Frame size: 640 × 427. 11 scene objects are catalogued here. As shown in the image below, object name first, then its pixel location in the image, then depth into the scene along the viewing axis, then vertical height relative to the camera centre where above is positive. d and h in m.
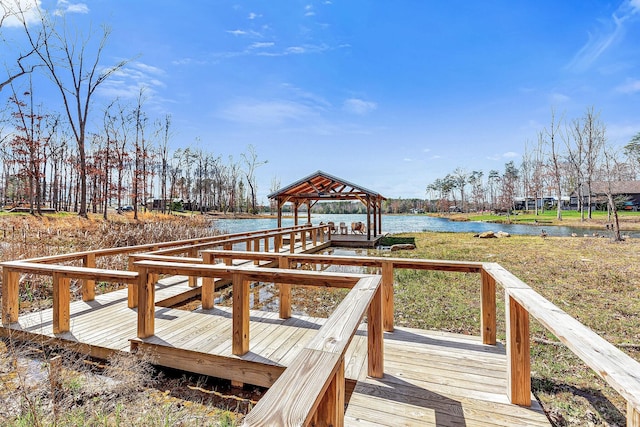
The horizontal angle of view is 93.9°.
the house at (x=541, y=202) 49.37 +1.52
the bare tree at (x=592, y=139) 22.49 +5.66
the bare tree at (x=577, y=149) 25.55 +5.63
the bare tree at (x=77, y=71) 17.38 +8.78
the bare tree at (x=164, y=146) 29.98 +7.01
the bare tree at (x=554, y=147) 31.49 +6.98
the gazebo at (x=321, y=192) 13.83 +1.05
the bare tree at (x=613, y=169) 13.80 +2.45
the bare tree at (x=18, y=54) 11.88 +7.38
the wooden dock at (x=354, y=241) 14.30 -1.40
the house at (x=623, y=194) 37.57 +2.34
